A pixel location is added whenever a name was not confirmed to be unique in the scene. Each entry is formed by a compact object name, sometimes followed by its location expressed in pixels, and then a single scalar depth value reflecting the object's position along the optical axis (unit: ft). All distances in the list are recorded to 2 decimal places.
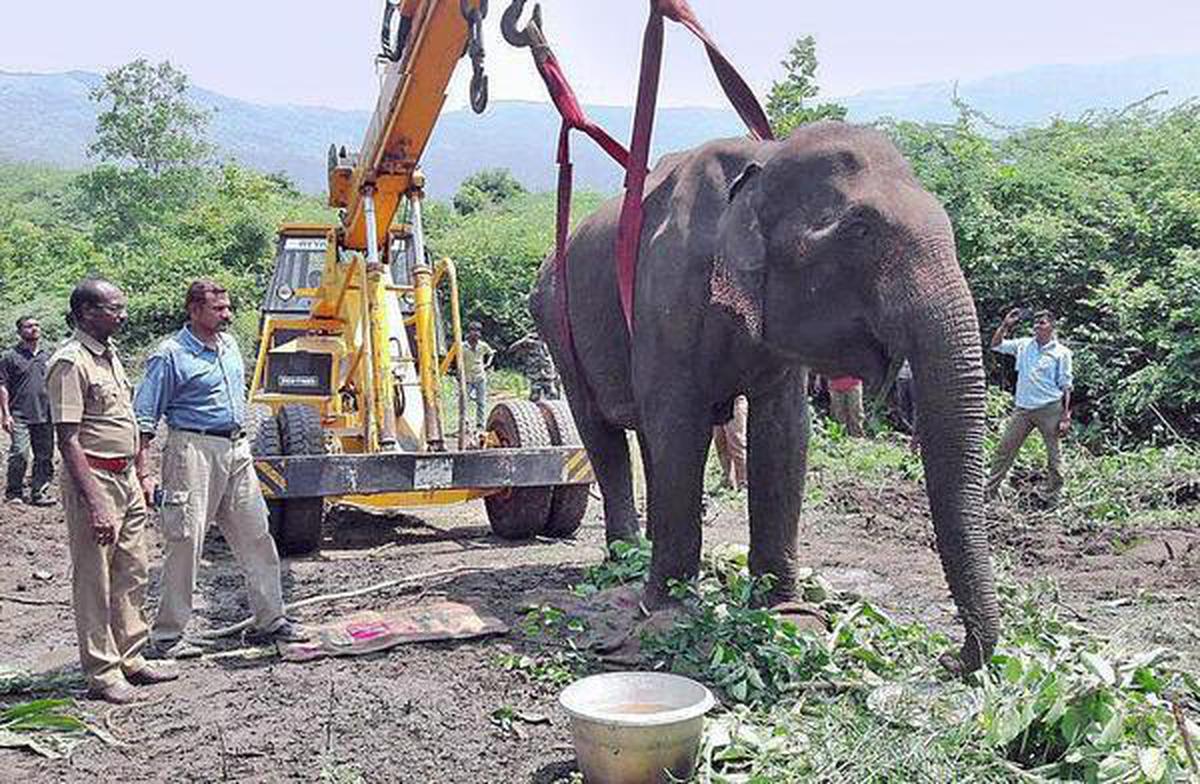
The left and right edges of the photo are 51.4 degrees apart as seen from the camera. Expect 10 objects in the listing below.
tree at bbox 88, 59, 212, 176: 153.89
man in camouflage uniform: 49.92
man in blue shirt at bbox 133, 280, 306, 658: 20.25
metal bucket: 14.06
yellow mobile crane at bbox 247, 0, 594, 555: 28.58
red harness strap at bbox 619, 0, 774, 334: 20.08
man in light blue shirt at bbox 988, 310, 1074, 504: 36.42
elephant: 15.42
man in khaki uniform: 18.43
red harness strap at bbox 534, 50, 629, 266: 22.63
